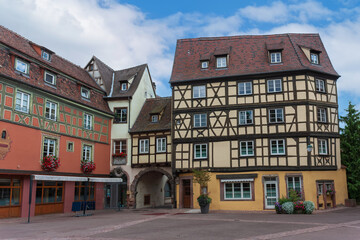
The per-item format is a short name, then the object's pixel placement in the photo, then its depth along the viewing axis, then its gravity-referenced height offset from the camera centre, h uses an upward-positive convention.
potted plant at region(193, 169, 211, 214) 22.72 -0.24
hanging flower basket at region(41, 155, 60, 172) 23.16 +1.06
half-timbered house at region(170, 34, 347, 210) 24.47 +3.79
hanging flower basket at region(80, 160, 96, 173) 26.85 +1.02
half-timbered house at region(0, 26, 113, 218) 21.06 +3.30
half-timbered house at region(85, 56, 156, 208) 29.75 +5.39
